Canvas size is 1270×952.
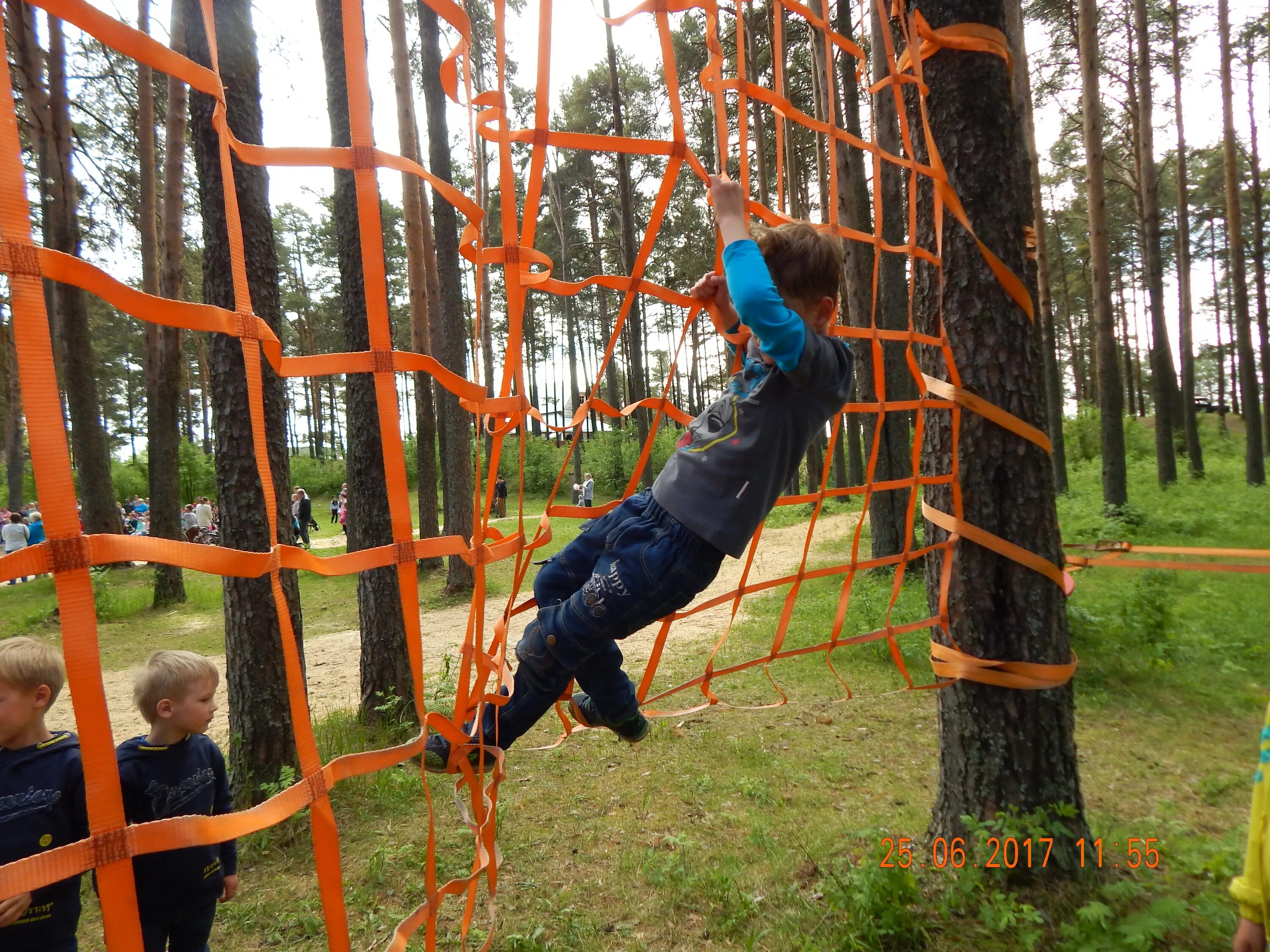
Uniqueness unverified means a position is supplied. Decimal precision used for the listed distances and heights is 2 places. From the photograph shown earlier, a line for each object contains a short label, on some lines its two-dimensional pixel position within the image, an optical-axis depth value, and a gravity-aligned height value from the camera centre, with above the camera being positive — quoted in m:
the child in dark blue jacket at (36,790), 1.55 -0.63
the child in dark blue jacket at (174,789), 1.75 -0.73
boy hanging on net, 1.76 -0.09
